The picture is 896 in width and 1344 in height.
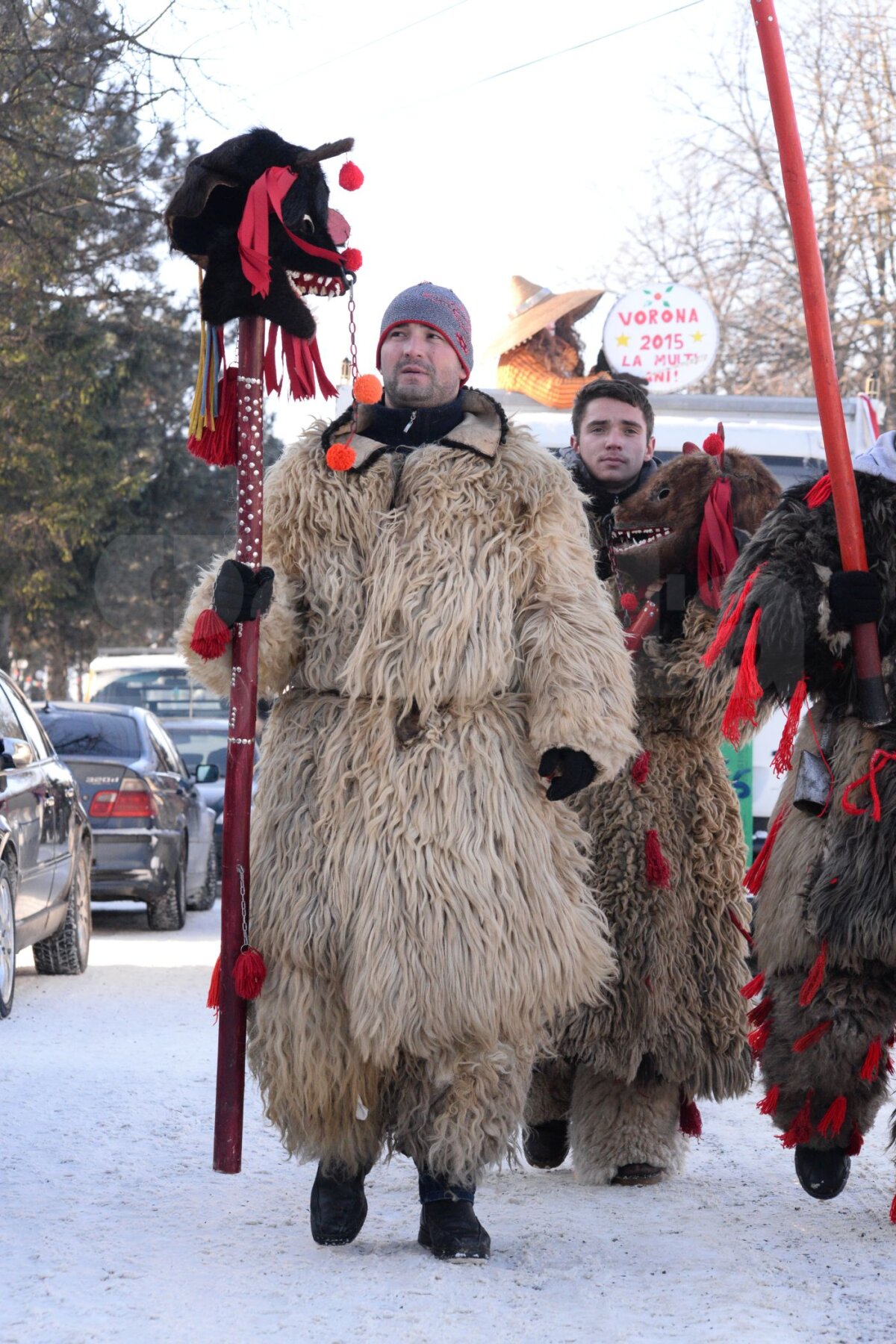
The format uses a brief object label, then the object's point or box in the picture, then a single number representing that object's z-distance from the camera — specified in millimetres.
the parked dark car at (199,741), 17312
